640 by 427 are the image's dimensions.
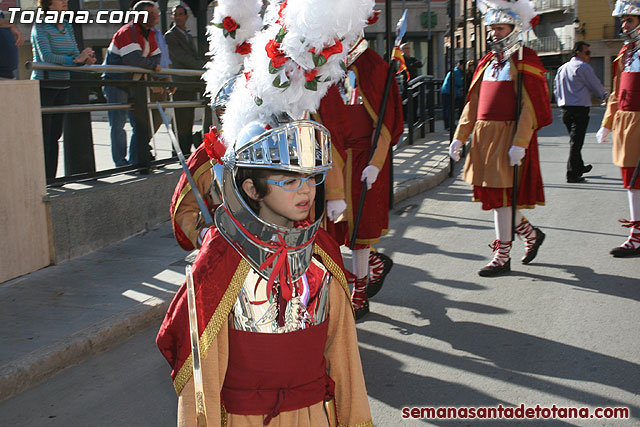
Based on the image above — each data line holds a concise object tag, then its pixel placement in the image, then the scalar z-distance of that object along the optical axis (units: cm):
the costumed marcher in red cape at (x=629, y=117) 698
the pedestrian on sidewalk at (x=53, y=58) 714
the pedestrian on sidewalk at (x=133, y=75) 827
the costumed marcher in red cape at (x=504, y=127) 623
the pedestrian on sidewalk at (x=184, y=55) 995
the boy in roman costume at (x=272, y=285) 238
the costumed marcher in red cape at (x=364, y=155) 518
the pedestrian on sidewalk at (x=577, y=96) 1113
